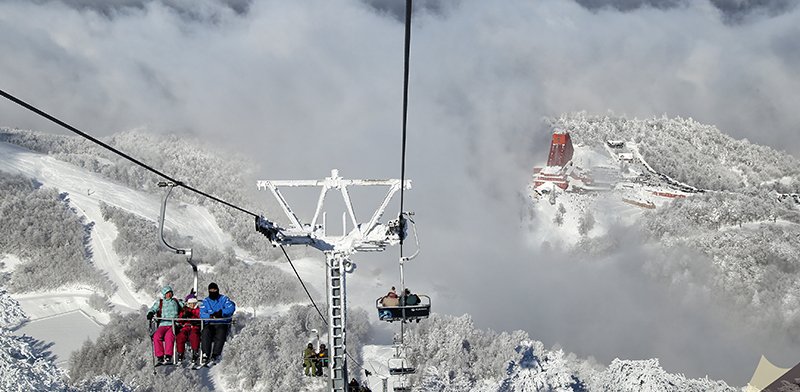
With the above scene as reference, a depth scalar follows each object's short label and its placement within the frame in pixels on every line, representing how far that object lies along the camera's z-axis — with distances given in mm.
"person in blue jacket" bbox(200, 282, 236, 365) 11097
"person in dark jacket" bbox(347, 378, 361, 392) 12859
